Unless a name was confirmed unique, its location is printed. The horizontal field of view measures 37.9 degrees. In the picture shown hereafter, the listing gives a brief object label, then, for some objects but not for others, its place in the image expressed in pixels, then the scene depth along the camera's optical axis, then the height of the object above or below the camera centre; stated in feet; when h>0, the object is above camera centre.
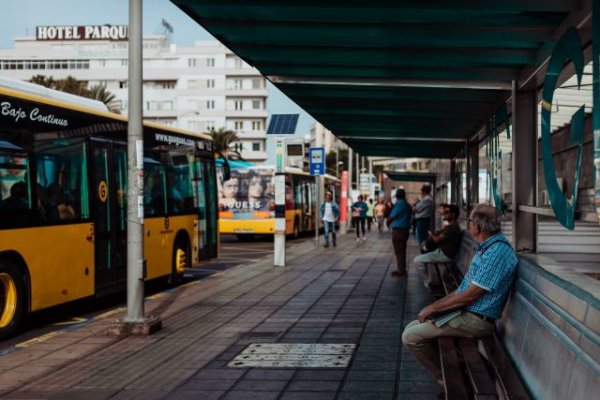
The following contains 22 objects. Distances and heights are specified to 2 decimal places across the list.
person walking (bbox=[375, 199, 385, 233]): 133.90 -2.61
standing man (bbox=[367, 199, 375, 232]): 135.78 -3.04
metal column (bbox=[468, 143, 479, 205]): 50.44 +1.42
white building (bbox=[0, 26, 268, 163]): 333.42 +46.11
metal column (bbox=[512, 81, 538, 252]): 26.48 +0.66
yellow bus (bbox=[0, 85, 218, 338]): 32.48 -0.25
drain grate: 25.88 -4.96
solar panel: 67.72 +5.70
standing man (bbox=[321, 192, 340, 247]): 94.25 -2.16
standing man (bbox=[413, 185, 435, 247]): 63.52 -1.18
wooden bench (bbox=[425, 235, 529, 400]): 16.58 -3.65
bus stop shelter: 16.88 +4.60
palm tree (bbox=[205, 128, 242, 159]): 293.64 +19.99
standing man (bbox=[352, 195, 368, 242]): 107.86 -2.05
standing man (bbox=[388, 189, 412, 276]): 55.77 -2.13
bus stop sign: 90.99 +3.72
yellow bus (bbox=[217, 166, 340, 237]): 110.52 -0.67
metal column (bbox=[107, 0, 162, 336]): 31.86 -0.62
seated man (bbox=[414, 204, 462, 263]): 42.73 -2.13
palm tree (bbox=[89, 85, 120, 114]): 218.67 +26.92
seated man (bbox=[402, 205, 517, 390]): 19.69 -2.34
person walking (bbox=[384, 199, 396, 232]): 129.69 -1.63
